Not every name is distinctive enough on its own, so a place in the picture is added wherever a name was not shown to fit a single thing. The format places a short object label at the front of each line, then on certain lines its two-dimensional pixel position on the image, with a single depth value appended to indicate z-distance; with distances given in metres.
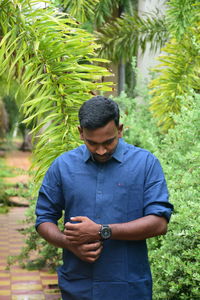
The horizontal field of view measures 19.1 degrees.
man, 2.45
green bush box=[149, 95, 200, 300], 3.46
